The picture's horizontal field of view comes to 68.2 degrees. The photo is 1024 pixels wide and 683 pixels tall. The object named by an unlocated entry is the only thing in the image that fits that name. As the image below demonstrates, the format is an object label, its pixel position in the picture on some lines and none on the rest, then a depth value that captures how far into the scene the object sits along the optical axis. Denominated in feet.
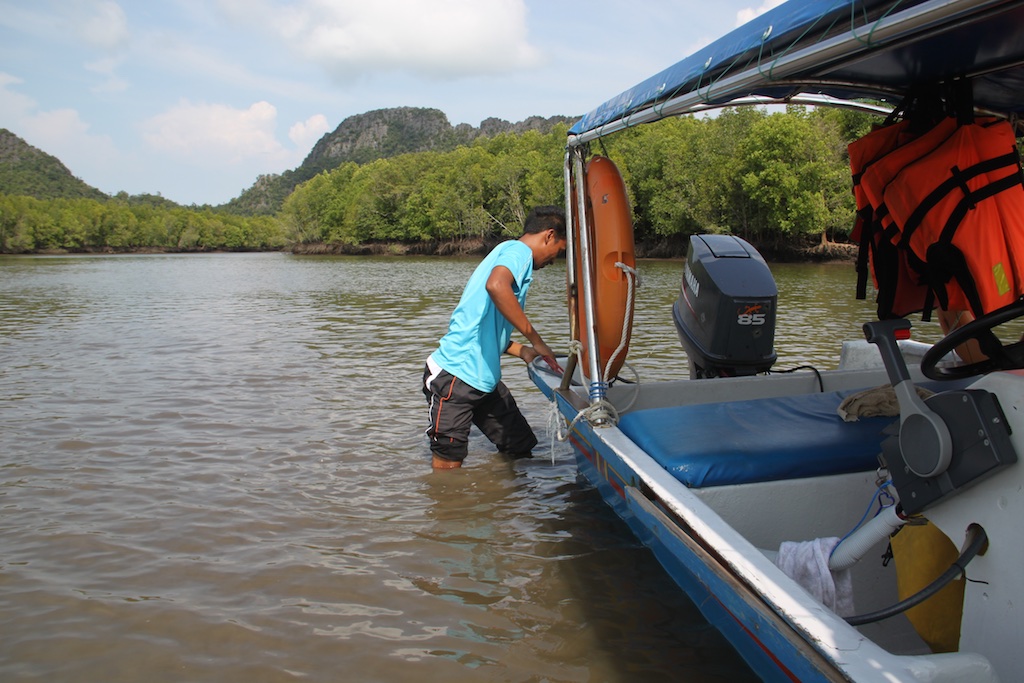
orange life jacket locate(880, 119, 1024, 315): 9.13
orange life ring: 13.24
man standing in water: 14.49
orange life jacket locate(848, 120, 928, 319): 10.84
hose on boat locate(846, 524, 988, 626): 6.21
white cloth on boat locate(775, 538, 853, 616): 7.78
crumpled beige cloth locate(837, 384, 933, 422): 10.68
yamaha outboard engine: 15.81
